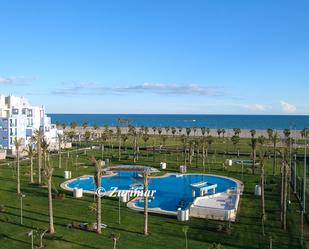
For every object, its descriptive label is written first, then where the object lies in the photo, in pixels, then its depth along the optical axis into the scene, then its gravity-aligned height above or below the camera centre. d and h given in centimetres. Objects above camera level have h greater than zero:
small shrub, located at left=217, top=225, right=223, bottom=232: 3046 -880
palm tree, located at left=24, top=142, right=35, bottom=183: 4887 -470
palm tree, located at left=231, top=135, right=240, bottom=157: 7500 -366
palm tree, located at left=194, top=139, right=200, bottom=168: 6397 -416
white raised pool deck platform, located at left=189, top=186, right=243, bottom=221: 3412 -858
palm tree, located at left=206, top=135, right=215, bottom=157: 6930 -359
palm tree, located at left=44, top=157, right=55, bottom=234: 2892 -572
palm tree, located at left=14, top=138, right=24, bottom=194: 4236 -374
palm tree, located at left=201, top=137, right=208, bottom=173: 6426 -381
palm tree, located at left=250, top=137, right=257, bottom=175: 5669 -374
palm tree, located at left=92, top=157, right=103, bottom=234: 2933 -485
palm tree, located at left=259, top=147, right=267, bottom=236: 3063 -422
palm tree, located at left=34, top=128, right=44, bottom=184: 4910 -337
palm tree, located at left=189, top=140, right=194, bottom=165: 6328 -493
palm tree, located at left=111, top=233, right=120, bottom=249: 2480 -790
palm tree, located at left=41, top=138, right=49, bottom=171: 4631 -313
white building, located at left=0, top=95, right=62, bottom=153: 8119 -2
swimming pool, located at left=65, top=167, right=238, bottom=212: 4166 -885
